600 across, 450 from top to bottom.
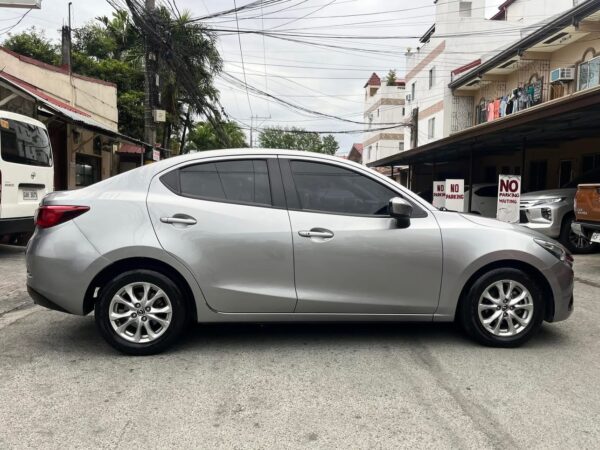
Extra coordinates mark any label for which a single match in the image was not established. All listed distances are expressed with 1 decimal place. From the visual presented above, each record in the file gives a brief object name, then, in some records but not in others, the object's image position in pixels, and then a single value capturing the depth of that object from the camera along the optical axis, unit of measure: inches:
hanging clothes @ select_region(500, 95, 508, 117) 770.2
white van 319.9
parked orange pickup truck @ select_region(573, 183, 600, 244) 314.2
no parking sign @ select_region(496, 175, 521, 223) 393.1
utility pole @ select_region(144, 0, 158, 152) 568.9
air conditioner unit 620.1
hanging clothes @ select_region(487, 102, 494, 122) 827.2
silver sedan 157.6
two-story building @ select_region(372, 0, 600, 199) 444.1
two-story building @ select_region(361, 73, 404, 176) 1787.6
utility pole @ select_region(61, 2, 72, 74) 903.1
